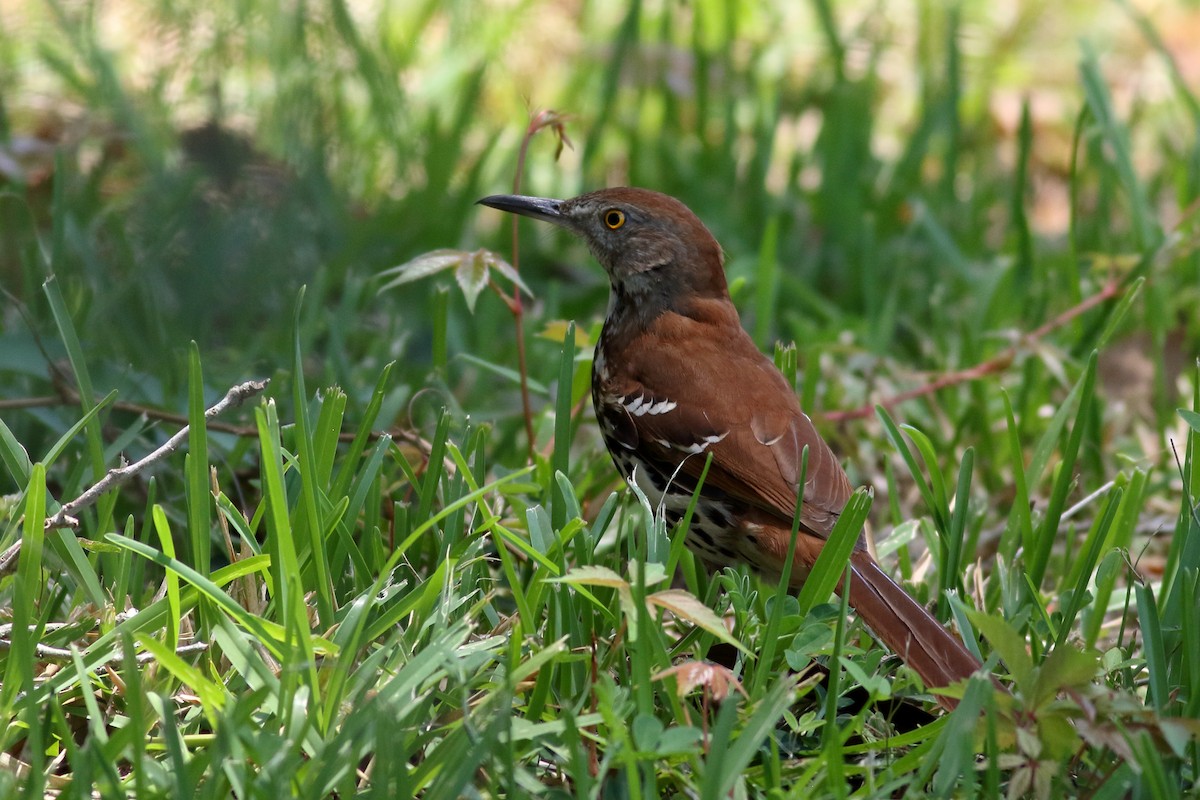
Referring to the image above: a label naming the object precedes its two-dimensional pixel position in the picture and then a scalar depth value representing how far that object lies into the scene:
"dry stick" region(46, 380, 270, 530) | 4.51
